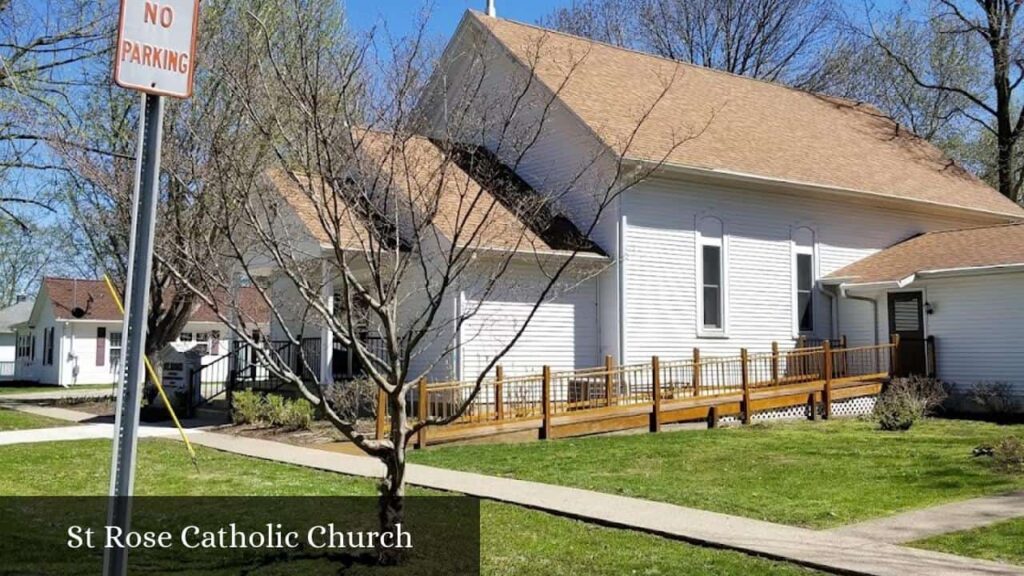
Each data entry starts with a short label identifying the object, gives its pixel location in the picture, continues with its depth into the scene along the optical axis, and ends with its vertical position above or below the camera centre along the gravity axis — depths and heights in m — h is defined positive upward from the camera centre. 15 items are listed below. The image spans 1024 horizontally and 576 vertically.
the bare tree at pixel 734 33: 37.56 +14.02
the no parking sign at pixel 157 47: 3.57 +1.26
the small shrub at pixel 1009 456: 11.53 -1.14
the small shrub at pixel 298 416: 16.31 -0.99
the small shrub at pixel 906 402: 16.59 -0.71
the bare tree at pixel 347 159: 6.54 +1.81
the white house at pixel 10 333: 49.91 +1.48
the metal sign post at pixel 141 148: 3.54 +0.87
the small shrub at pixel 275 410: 16.58 -0.90
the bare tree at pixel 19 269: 61.72 +6.50
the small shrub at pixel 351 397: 15.84 -0.61
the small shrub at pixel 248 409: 17.34 -0.92
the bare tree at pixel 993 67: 31.81 +11.15
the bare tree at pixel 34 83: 16.73 +5.19
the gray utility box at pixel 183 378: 20.28 -0.40
